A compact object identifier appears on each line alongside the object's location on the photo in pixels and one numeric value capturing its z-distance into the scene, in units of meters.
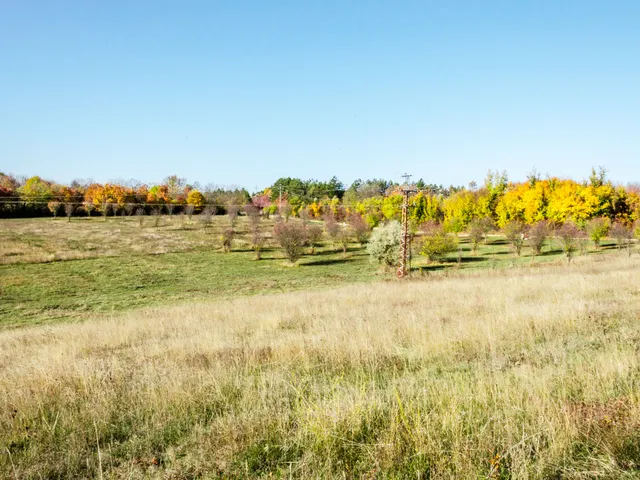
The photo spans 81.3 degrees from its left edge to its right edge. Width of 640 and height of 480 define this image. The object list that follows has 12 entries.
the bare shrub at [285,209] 99.82
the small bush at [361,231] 64.62
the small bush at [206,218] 75.44
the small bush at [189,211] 79.12
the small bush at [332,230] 62.72
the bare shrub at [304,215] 90.45
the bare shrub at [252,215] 69.34
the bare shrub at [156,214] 74.19
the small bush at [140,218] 72.16
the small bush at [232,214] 80.81
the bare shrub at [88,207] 83.83
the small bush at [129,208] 90.97
